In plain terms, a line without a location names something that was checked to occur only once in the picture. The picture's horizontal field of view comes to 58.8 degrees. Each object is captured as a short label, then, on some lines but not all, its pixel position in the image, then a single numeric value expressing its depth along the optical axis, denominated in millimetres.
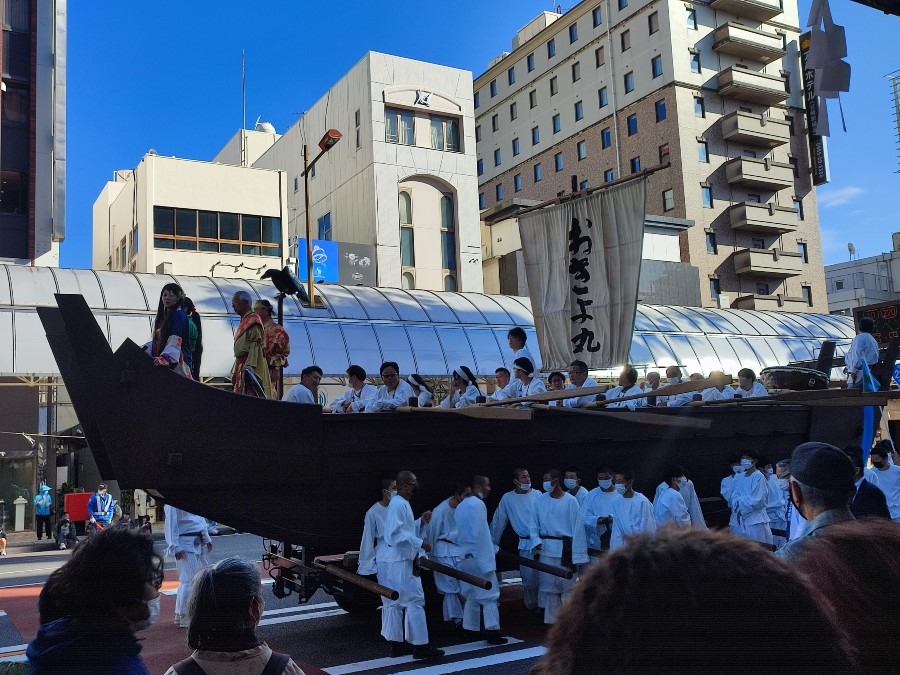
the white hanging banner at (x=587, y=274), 12789
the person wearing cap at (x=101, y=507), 15922
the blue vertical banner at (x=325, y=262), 30344
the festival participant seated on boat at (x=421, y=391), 8844
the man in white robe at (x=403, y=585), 7000
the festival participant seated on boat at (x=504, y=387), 9773
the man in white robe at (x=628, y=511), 8641
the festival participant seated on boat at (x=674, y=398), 11484
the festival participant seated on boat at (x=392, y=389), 8930
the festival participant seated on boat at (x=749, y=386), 11391
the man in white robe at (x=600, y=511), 8820
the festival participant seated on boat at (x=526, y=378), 9742
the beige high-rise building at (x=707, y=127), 39312
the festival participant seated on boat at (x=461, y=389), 9515
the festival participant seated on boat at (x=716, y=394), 12163
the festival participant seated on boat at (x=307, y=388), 8250
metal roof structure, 18406
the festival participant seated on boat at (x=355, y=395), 9312
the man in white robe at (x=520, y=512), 8305
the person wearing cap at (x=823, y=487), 2914
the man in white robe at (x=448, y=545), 7656
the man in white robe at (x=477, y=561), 7465
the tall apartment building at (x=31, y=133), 21750
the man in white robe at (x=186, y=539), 8219
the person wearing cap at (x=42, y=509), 17625
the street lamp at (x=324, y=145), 16861
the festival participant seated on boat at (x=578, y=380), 9984
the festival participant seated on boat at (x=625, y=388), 9945
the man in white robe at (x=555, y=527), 8352
